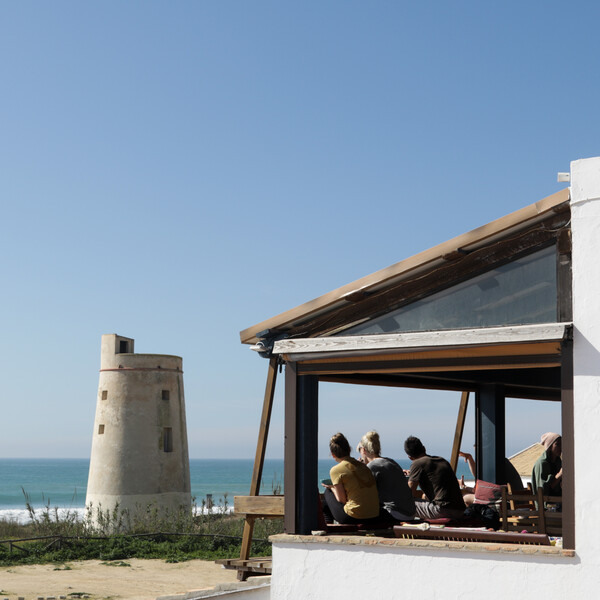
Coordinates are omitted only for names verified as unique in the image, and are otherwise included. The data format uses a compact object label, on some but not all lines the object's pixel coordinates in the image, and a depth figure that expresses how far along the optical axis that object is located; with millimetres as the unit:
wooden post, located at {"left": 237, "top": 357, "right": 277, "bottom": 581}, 9094
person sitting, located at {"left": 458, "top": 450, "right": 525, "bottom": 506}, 11805
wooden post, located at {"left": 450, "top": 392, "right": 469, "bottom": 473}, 12562
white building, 7059
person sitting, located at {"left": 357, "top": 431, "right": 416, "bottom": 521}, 9109
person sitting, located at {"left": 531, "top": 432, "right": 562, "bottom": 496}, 9695
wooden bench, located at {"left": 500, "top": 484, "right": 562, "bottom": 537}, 7770
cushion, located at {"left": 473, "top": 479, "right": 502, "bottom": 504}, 9711
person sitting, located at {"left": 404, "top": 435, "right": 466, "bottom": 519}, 8852
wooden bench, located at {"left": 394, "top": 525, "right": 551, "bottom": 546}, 7457
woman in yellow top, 8828
